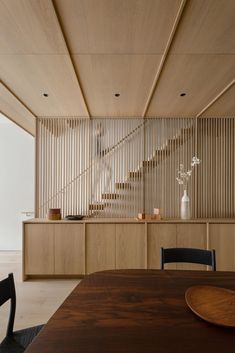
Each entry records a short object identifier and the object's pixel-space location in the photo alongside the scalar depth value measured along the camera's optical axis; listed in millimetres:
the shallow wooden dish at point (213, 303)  1077
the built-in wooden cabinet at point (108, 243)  3656
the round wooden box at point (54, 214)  3785
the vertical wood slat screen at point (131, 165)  4172
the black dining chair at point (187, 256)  1971
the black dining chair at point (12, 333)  1347
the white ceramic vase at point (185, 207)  3840
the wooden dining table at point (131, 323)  916
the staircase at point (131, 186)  4180
